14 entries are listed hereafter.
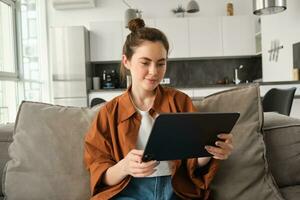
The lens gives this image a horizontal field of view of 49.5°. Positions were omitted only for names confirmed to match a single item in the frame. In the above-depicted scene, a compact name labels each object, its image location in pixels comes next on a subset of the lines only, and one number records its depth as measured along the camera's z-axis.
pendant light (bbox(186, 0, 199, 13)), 5.06
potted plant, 5.54
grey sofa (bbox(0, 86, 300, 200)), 1.20
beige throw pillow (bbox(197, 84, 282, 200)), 1.18
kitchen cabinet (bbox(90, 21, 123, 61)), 5.42
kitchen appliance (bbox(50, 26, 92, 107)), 5.13
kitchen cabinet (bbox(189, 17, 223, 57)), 5.40
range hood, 3.57
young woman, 1.15
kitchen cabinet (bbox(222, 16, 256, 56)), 5.36
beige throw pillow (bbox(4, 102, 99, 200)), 1.21
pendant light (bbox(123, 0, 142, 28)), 4.61
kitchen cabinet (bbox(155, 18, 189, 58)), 5.41
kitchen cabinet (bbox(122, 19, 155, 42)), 5.41
